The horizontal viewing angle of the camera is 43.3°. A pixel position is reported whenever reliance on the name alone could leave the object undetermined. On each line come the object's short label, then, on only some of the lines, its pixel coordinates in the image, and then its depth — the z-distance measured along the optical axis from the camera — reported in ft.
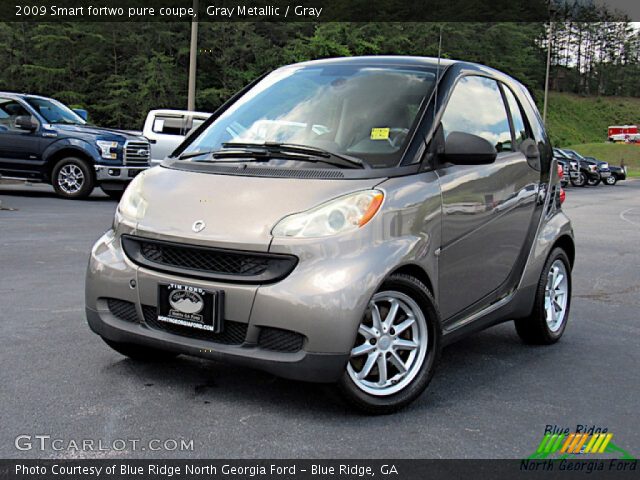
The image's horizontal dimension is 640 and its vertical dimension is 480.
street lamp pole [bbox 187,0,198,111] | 85.92
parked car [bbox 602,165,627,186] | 127.21
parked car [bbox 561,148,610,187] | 118.73
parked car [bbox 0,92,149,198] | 50.72
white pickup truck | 64.08
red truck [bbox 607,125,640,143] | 299.99
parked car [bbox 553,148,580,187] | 112.57
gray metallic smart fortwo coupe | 11.70
